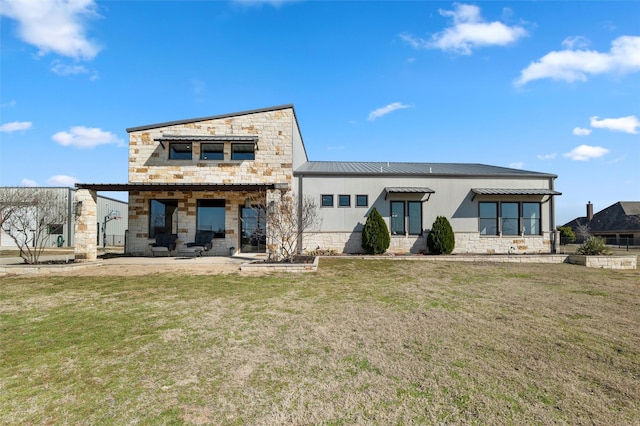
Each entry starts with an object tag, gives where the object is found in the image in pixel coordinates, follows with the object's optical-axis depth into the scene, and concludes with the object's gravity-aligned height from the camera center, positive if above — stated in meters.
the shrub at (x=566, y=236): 32.84 -1.14
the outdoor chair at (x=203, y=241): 14.99 -0.83
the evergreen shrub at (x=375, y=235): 15.59 -0.52
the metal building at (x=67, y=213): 24.88 +0.86
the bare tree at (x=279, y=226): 12.49 -0.08
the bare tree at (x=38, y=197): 22.45 +1.76
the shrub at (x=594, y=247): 14.54 -1.02
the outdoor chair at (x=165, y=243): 14.89 -0.92
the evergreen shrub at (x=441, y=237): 15.91 -0.63
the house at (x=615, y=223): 37.12 +0.31
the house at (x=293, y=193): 15.82 +1.55
